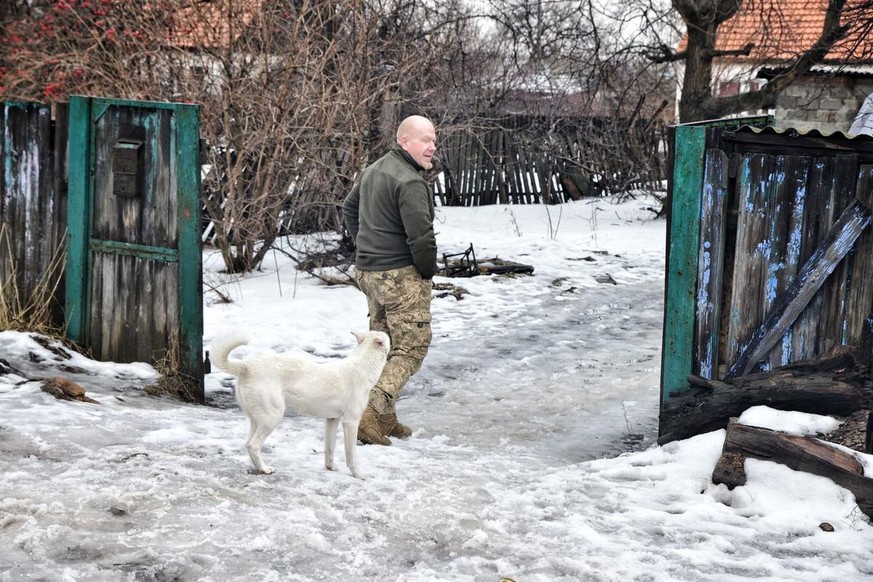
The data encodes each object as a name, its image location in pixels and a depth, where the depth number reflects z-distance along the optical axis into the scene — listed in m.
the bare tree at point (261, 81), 9.48
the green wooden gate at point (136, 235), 6.59
